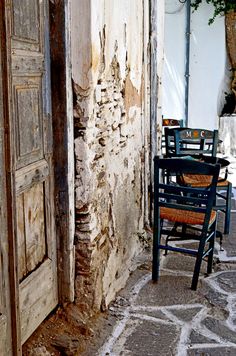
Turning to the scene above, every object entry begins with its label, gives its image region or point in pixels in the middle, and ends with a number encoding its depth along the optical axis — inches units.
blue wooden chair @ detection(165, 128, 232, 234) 175.2
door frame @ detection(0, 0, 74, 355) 99.0
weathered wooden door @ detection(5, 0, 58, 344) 87.5
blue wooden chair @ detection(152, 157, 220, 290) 124.9
